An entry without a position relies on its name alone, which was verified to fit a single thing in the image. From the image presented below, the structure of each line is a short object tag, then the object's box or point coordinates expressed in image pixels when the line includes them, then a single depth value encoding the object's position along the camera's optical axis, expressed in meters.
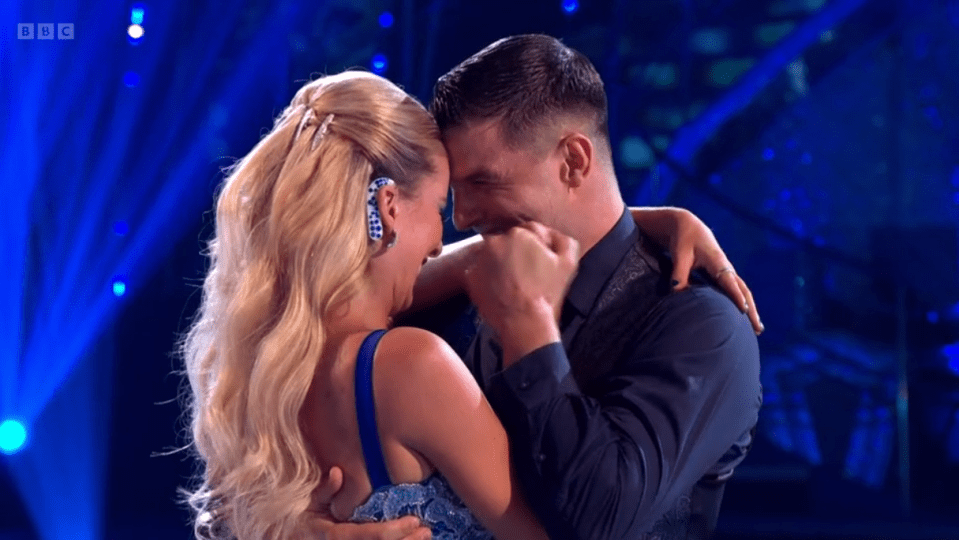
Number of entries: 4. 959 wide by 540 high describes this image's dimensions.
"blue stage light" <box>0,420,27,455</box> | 8.70
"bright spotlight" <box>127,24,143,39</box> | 8.76
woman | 2.72
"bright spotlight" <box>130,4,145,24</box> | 8.79
